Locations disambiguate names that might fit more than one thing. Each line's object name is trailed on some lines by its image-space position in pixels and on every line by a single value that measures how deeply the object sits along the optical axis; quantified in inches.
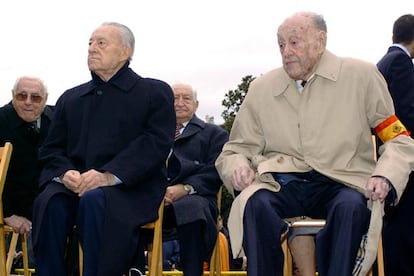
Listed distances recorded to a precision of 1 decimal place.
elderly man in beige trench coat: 139.3
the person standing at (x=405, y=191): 194.9
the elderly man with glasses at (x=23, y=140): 193.0
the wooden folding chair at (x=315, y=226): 140.1
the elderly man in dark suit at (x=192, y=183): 180.1
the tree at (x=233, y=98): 935.7
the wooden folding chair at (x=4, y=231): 166.7
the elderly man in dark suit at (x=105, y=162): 153.6
